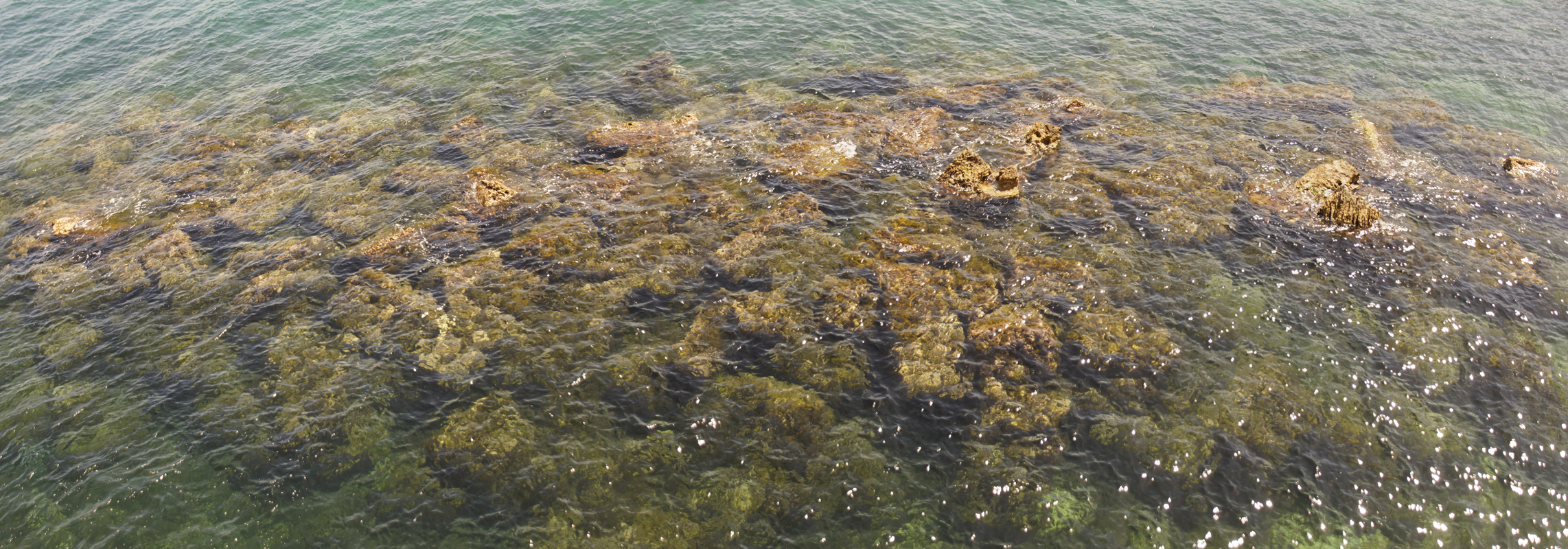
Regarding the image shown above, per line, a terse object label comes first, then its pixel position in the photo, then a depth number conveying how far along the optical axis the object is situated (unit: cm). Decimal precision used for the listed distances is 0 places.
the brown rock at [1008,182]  3077
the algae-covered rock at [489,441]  2067
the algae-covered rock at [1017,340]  2309
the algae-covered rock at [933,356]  2256
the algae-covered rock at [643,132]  3584
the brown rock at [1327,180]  3012
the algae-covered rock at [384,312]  2508
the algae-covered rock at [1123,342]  2300
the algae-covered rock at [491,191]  3153
